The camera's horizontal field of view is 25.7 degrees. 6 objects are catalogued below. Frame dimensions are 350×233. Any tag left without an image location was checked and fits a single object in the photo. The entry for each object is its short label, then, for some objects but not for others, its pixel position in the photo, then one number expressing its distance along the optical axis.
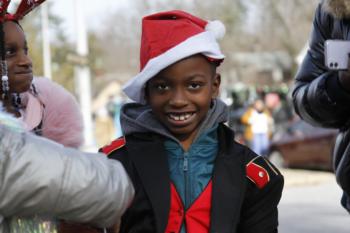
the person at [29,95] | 2.27
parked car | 14.03
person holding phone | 2.78
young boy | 2.44
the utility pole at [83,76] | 16.44
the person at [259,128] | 15.63
